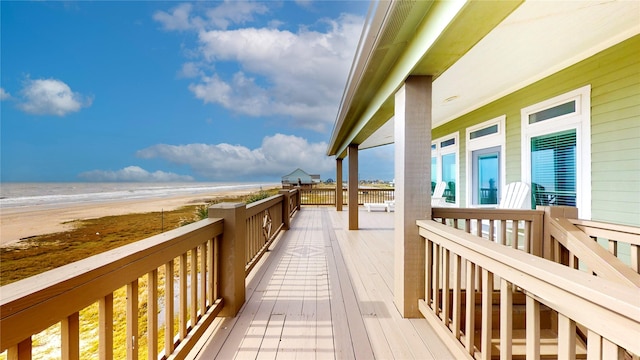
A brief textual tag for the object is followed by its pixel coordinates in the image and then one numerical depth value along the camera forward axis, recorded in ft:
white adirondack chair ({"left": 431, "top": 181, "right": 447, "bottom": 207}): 23.00
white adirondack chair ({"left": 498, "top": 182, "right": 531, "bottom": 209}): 13.66
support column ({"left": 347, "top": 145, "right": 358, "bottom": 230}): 22.04
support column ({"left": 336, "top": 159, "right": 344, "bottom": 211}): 34.04
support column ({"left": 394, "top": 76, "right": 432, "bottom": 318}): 8.25
